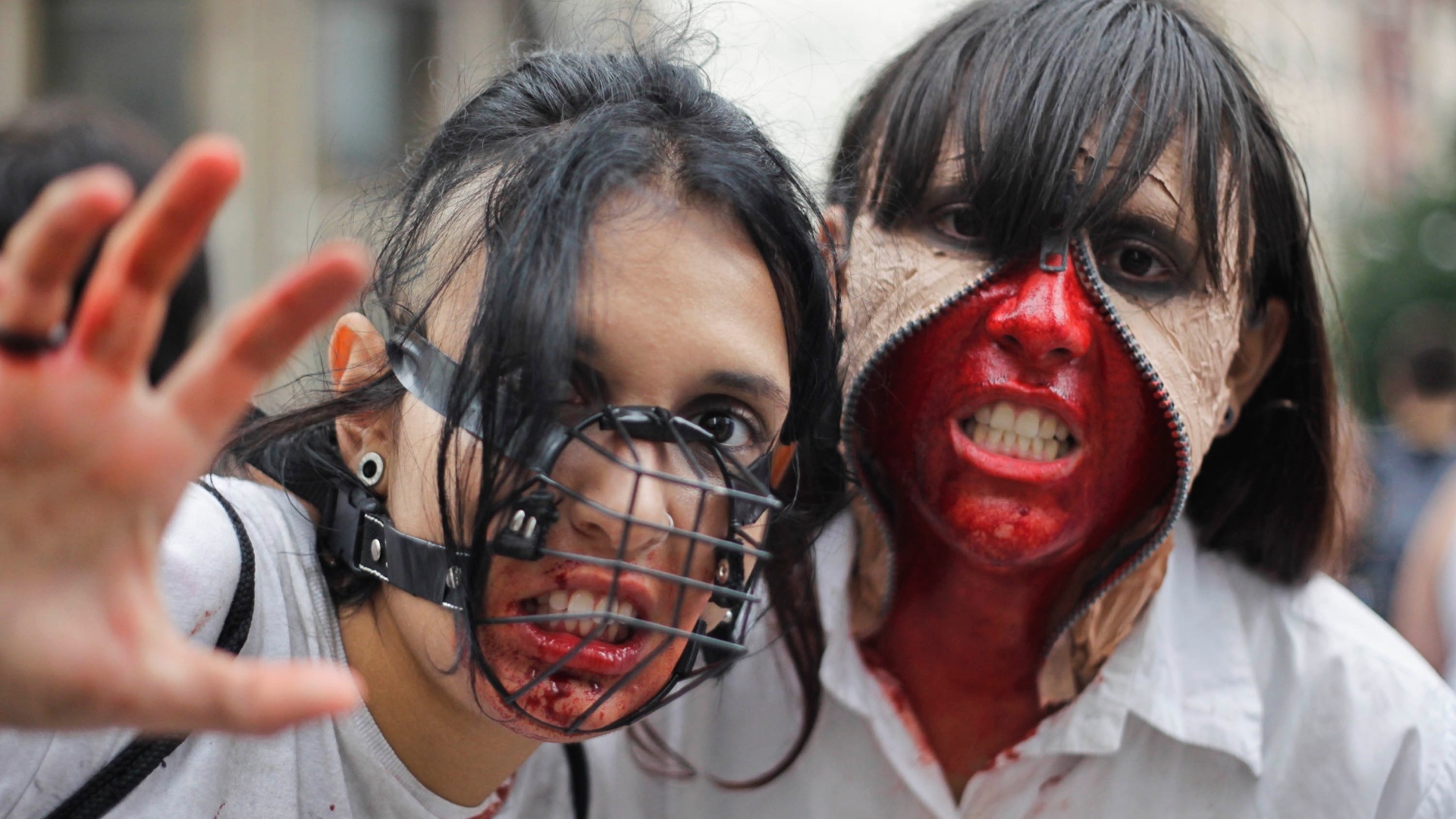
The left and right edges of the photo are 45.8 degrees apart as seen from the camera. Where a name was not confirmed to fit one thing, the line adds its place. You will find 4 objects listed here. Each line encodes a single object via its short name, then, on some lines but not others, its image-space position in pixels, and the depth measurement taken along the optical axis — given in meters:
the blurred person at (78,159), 0.92
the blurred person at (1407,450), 1.32
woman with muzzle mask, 0.55
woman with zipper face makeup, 0.66
